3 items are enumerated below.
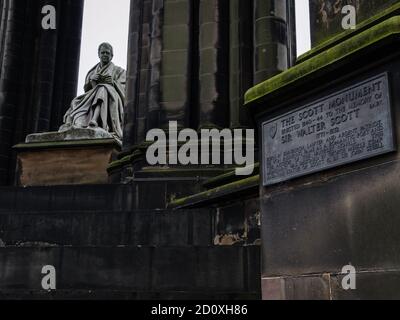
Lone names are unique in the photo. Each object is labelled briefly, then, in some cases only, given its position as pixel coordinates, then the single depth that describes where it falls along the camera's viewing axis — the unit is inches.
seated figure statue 493.0
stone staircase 221.8
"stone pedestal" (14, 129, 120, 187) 441.4
